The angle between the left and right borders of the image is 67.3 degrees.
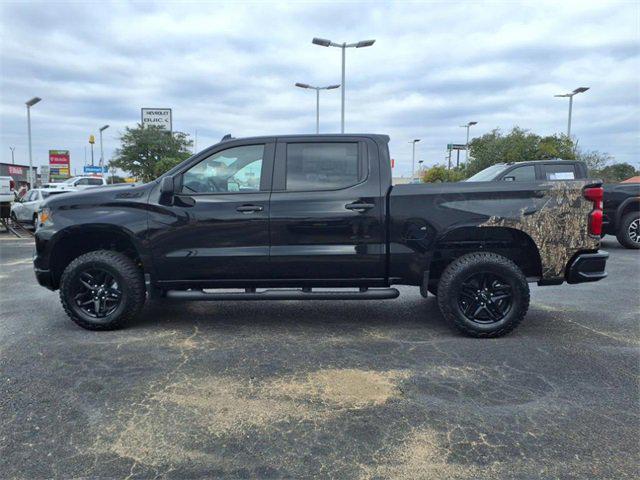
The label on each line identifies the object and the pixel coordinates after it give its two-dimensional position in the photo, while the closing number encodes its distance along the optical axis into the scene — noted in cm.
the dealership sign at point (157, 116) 3422
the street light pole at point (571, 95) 2767
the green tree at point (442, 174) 3738
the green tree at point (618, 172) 4412
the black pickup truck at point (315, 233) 445
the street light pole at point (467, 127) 4203
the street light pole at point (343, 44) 2255
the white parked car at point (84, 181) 2801
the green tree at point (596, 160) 4352
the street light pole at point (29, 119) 2677
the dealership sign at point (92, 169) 5764
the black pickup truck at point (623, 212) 1027
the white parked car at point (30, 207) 1620
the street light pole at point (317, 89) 2703
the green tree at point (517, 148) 2844
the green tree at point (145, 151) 4366
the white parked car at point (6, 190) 1492
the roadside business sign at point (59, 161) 5953
